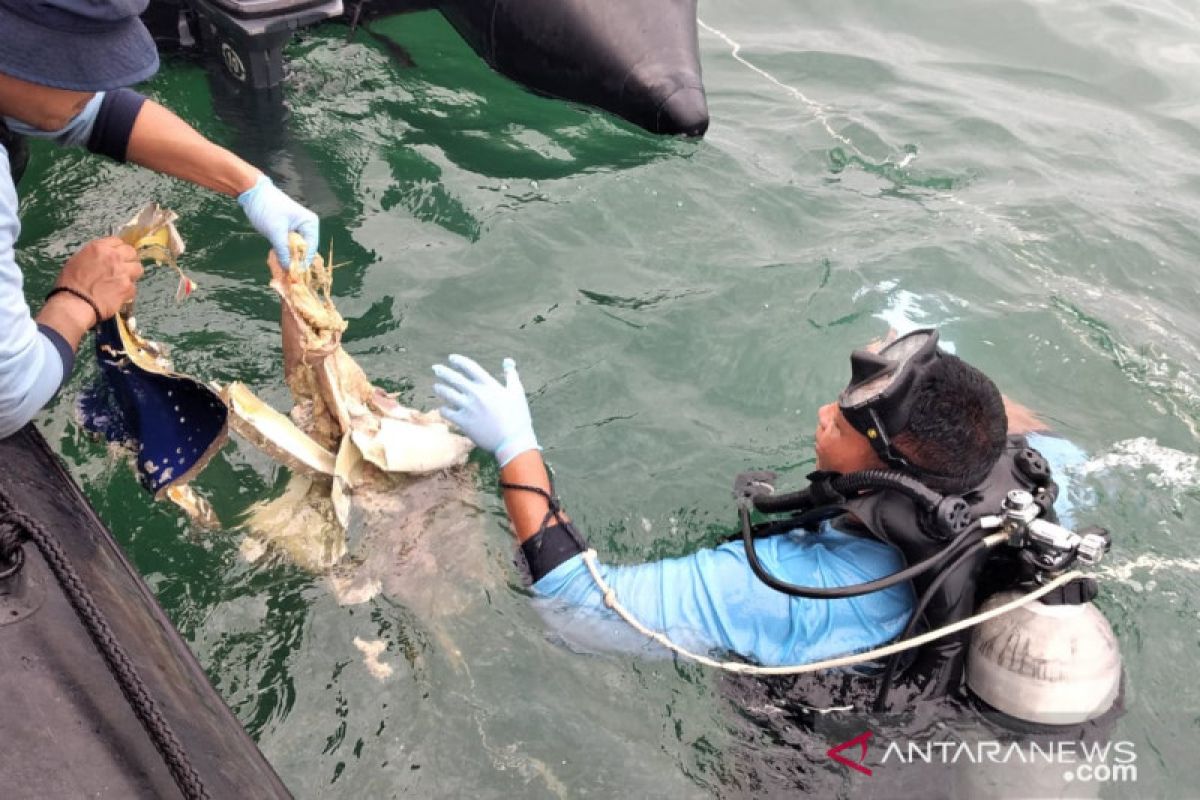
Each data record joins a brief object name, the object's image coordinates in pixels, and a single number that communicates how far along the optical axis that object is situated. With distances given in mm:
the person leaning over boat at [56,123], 2148
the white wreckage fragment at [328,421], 2828
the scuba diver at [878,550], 2344
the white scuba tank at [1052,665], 2340
